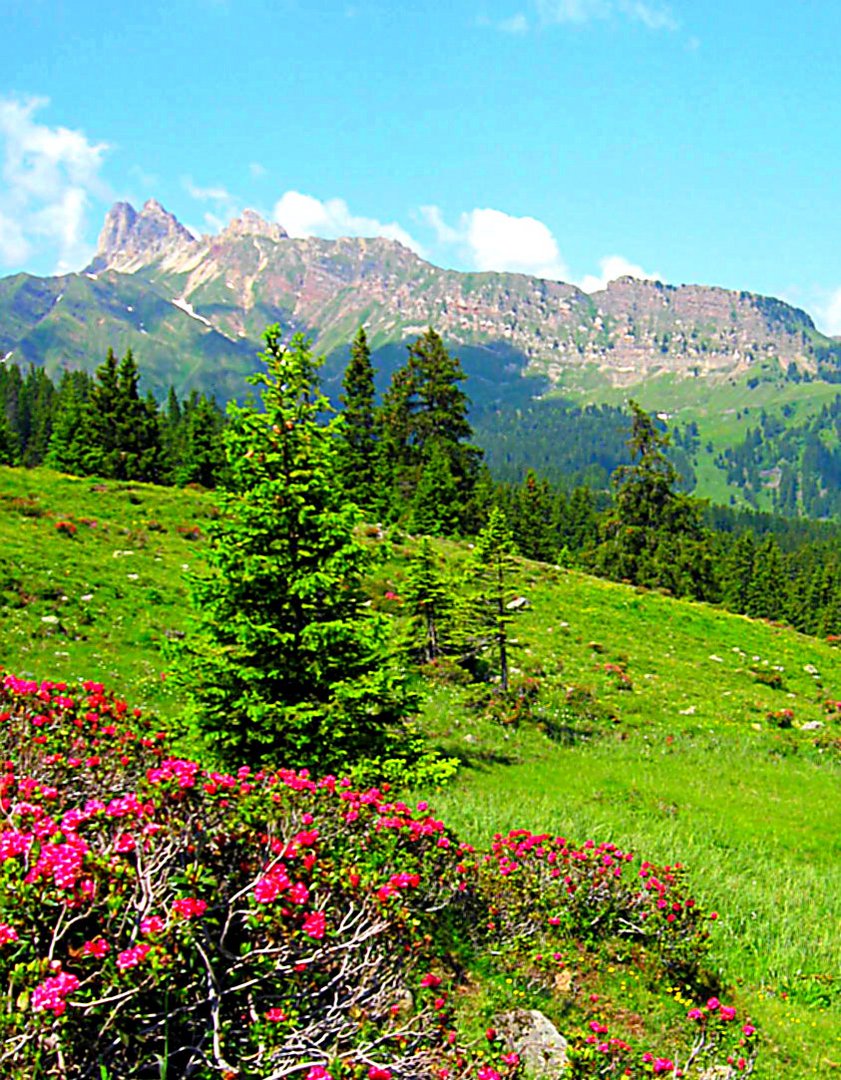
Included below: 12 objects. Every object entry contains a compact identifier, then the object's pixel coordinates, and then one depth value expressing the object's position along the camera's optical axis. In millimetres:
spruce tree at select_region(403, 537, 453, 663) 19031
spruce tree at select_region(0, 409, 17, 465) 61825
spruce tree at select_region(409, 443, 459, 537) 47281
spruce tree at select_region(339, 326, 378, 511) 46281
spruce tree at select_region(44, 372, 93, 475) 54447
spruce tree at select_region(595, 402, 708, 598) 56375
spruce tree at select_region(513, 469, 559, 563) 84688
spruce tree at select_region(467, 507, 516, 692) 18891
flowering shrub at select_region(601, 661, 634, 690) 22656
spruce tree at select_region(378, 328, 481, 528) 57781
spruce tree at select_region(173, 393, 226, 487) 59000
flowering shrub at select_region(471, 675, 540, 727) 18392
